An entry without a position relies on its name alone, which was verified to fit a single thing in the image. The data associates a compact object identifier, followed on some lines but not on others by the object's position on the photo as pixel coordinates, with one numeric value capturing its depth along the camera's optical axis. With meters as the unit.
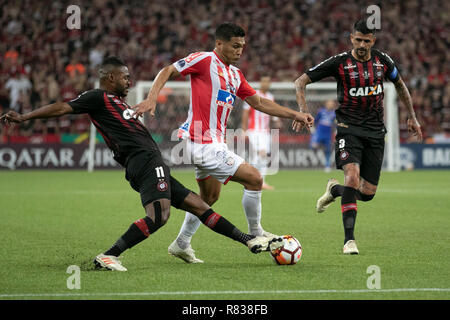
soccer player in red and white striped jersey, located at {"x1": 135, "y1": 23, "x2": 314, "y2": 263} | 13.02
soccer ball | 12.39
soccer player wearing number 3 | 14.91
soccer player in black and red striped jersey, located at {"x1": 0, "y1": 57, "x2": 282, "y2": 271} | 12.08
